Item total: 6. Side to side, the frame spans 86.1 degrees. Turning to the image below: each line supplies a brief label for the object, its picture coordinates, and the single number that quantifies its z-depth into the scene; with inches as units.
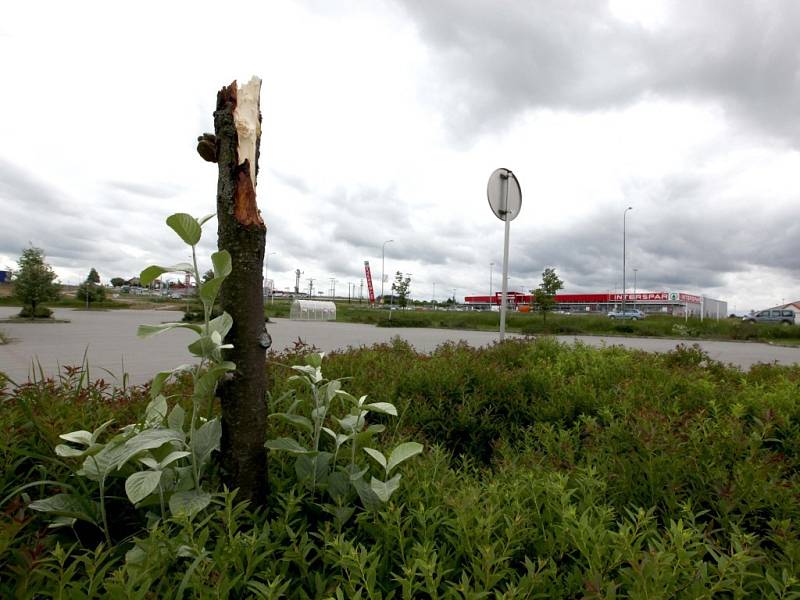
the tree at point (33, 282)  987.3
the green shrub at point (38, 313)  1029.0
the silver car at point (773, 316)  1496.1
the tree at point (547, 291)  1114.7
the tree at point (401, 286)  1598.2
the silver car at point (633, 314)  2013.8
